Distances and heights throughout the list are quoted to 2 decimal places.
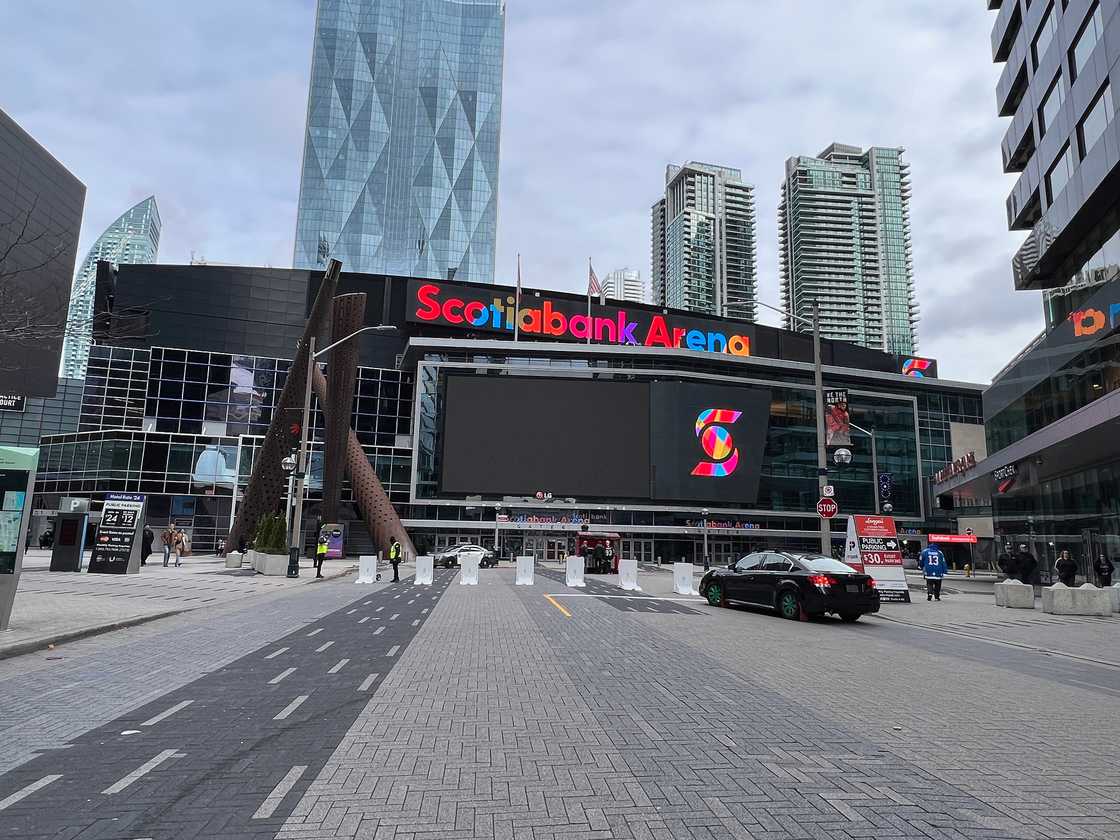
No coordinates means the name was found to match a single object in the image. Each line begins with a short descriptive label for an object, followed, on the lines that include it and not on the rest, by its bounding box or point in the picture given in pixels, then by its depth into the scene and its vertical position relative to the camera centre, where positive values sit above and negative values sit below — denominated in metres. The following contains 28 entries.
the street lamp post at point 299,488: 29.69 +1.45
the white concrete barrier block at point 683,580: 25.12 -1.58
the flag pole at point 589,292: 71.50 +23.94
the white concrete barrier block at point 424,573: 28.34 -1.77
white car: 48.41 -1.90
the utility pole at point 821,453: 20.98 +2.43
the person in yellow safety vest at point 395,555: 29.14 -1.15
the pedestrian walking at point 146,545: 34.09 -1.18
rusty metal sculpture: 40.31 +6.05
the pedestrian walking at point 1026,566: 22.45 -0.74
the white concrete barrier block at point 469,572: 27.56 -1.65
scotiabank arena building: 64.94 +10.36
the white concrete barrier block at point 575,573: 28.95 -1.67
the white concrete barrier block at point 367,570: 28.14 -1.70
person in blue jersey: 24.37 -1.01
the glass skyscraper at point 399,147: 129.75 +68.69
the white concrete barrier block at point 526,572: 29.02 -1.69
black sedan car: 16.06 -1.14
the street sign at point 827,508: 20.66 +0.81
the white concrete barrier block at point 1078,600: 19.30 -1.50
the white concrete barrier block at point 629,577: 27.33 -1.67
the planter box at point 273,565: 31.14 -1.76
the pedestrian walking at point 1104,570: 25.55 -0.92
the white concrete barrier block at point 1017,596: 21.20 -1.57
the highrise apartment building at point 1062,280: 25.50 +10.86
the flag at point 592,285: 71.76 +24.60
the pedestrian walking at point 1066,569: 22.70 -0.80
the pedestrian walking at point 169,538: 36.03 -0.90
